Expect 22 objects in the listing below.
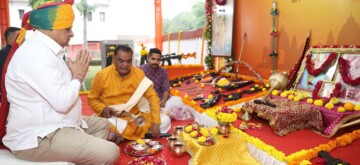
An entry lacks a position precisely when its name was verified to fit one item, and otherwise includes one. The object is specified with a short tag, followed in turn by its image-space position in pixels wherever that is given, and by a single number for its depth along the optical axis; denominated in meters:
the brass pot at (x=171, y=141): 2.82
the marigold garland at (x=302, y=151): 2.16
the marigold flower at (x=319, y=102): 2.92
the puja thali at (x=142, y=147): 2.80
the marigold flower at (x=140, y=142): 2.94
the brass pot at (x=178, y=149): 2.71
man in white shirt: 1.73
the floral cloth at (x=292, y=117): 2.63
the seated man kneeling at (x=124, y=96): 3.01
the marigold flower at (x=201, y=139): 2.52
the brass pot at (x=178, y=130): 3.18
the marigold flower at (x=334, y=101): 2.91
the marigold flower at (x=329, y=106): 2.80
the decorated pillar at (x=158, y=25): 7.99
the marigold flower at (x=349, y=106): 2.72
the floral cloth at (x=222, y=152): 2.47
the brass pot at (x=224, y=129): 2.70
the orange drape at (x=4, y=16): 6.27
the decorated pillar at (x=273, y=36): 4.31
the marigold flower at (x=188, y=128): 2.79
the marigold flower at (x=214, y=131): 2.70
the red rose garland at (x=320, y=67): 3.26
